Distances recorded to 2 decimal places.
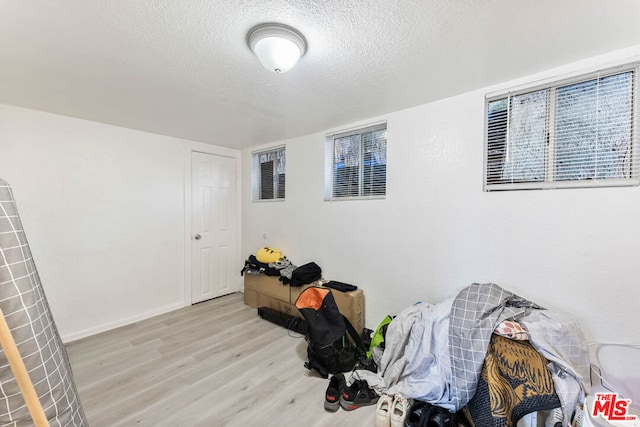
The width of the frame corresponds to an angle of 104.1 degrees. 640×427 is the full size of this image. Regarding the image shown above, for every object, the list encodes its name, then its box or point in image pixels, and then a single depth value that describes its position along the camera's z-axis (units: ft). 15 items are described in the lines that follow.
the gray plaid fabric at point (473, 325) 4.67
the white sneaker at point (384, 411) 4.88
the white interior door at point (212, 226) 11.34
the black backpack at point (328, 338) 6.54
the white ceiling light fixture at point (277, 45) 4.17
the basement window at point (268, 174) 11.59
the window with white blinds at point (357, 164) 8.36
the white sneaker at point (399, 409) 4.85
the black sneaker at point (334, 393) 5.48
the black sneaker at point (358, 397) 5.52
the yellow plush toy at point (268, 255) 10.64
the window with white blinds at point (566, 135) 4.90
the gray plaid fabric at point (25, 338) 2.35
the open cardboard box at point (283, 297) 7.98
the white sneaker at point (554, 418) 4.04
